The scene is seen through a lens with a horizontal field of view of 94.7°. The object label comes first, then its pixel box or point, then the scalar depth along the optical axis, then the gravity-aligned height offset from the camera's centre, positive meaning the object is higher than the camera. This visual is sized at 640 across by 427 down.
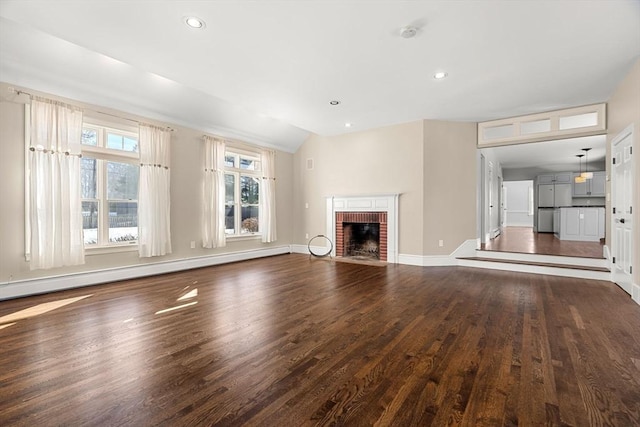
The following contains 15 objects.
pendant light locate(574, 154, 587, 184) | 9.24 +1.04
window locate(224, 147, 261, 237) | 6.79 +0.45
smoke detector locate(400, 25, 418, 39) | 2.95 +1.82
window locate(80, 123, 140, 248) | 4.58 +0.43
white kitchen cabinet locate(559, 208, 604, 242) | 8.11 -0.38
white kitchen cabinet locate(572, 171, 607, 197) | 9.78 +0.81
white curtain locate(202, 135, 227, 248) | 5.99 +0.33
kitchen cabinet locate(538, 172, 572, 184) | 10.39 +1.16
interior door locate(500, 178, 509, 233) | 13.73 +0.13
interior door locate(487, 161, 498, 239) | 8.11 +0.19
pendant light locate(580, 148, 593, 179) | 8.49 +1.19
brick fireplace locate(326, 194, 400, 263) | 6.40 -0.35
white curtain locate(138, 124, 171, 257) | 5.03 +0.31
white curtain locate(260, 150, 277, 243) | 7.34 +0.30
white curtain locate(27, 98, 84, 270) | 3.91 +0.35
